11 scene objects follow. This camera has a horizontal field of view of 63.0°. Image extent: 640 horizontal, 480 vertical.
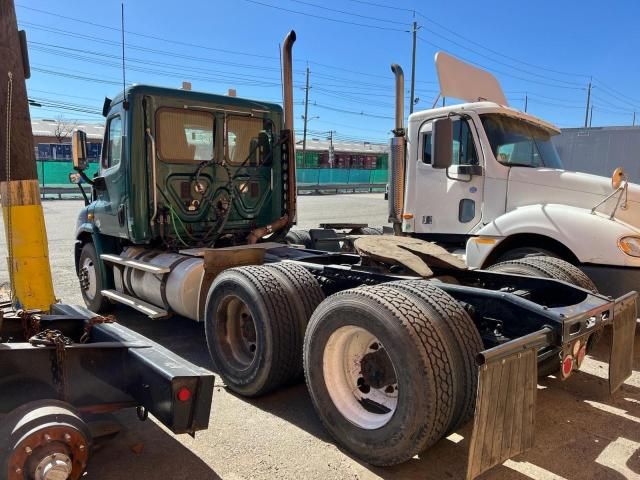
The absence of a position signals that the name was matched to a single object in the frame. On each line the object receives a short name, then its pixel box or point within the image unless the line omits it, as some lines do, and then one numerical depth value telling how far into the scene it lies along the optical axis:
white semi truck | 4.87
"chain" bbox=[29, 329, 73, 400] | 2.89
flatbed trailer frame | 2.37
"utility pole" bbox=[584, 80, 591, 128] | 71.59
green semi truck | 2.75
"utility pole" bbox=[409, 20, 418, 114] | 32.44
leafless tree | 45.50
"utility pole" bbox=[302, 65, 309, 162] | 48.85
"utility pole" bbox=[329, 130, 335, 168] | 53.11
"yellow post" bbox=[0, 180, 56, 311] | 4.93
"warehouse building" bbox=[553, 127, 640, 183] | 11.58
